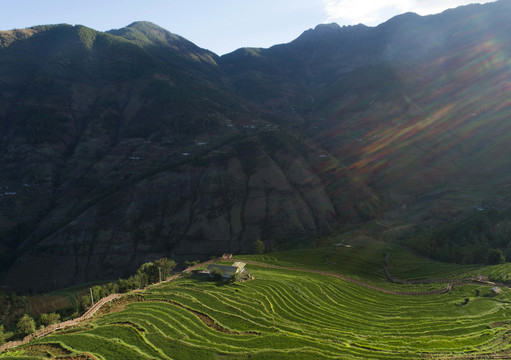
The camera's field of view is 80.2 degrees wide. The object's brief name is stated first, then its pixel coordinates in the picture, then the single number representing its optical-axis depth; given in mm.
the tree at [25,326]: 43406
